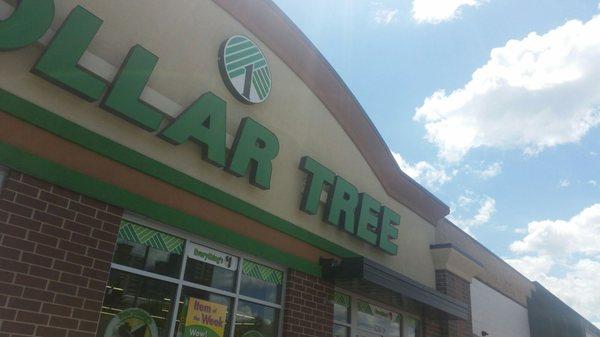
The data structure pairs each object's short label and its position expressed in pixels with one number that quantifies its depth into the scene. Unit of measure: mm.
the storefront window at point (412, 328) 12109
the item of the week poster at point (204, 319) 7266
